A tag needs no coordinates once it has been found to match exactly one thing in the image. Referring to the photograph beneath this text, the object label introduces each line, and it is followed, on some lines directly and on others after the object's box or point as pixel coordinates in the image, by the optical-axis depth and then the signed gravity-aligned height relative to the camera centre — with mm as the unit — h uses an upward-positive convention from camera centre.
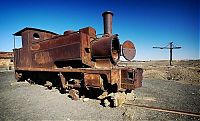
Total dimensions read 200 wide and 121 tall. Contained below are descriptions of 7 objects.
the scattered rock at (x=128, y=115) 5280 -1679
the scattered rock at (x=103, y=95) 7027 -1323
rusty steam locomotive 6547 +197
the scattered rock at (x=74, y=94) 7532 -1352
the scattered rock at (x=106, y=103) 6628 -1538
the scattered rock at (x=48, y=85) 9552 -1178
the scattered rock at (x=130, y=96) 7664 -1511
